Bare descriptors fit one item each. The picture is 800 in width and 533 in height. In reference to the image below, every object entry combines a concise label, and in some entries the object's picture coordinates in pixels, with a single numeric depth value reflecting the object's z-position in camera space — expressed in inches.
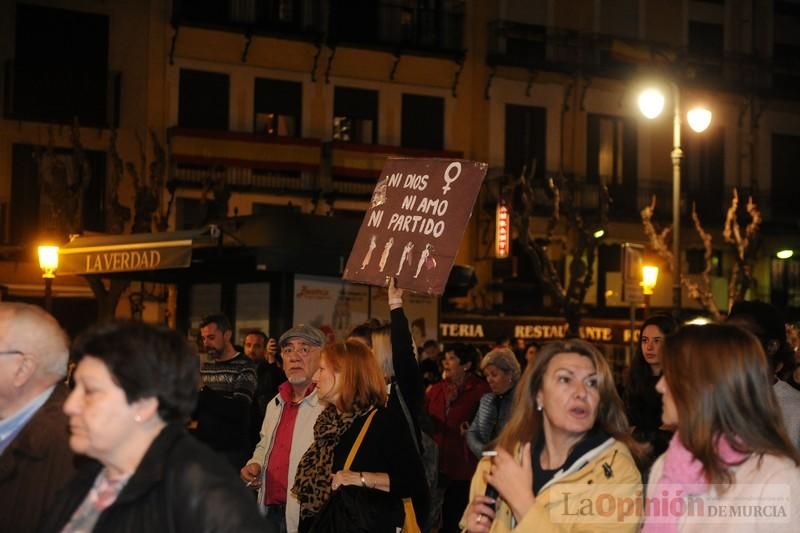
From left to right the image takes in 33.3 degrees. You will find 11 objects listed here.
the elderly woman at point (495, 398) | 438.6
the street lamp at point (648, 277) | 988.6
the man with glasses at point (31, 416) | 183.8
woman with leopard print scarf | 290.8
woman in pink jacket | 169.6
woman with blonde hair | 188.4
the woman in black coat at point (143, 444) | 143.8
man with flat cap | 331.0
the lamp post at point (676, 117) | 830.5
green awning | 643.5
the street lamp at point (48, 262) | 781.3
